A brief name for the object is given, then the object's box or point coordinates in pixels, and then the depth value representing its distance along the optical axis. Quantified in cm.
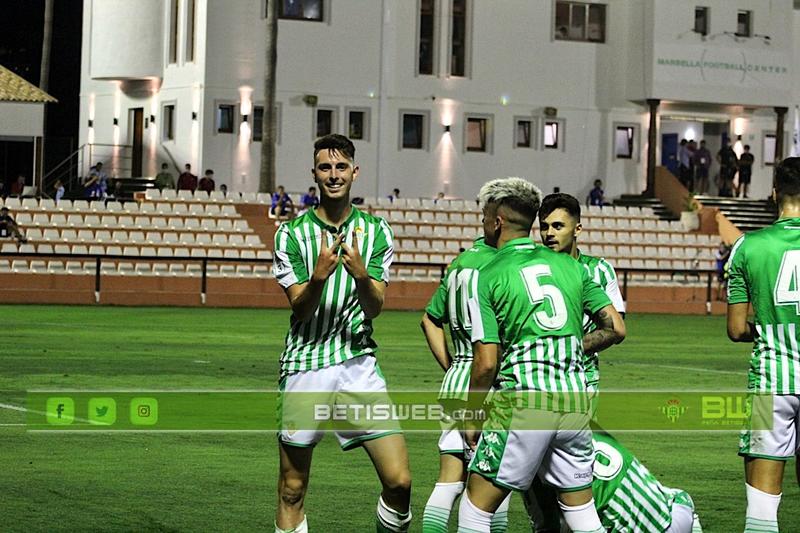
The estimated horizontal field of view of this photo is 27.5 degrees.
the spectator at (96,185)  4591
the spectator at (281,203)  4419
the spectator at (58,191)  4460
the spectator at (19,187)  4778
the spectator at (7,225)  3843
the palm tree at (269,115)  4838
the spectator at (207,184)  4697
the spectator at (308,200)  4477
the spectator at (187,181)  4744
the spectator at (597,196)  5328
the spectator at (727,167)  5628
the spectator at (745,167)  5612
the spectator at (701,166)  5659
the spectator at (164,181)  4766
